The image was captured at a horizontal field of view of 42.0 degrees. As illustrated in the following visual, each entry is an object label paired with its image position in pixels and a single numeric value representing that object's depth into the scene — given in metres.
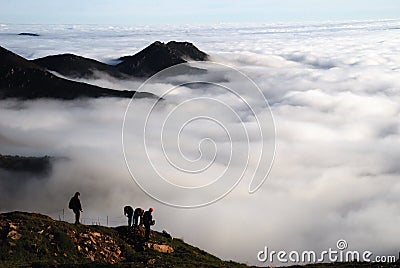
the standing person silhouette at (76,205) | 40.75
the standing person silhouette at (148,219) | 38.79
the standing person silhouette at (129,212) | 42.15
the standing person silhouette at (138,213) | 41.31
